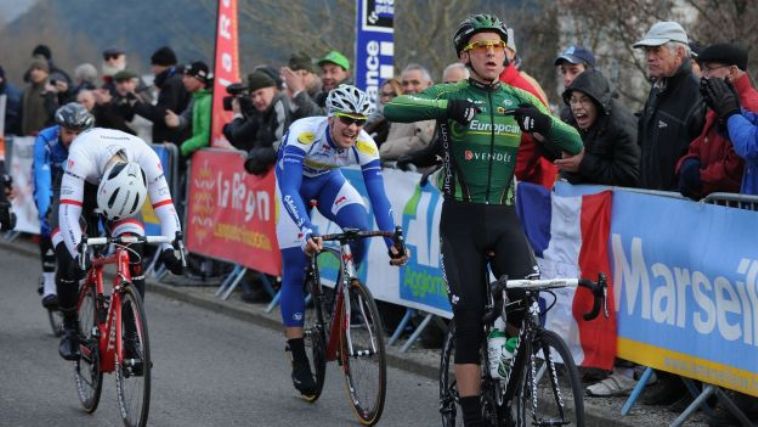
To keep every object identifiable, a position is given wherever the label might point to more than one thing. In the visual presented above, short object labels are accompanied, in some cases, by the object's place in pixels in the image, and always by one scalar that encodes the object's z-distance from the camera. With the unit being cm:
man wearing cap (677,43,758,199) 849
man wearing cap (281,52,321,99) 1317
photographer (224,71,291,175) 1323
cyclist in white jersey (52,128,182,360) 872
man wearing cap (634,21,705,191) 924
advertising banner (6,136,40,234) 1983
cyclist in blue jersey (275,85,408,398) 880
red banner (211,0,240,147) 1550
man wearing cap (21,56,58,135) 2097
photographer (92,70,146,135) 1734
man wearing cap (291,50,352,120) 1368
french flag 902
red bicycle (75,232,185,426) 821
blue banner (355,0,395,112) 1387
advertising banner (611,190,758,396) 774
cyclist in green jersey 716
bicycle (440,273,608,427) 645
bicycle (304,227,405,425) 859
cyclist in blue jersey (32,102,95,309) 1072
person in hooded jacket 953
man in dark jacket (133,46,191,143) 1645
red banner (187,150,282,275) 1358
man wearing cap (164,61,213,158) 1546
